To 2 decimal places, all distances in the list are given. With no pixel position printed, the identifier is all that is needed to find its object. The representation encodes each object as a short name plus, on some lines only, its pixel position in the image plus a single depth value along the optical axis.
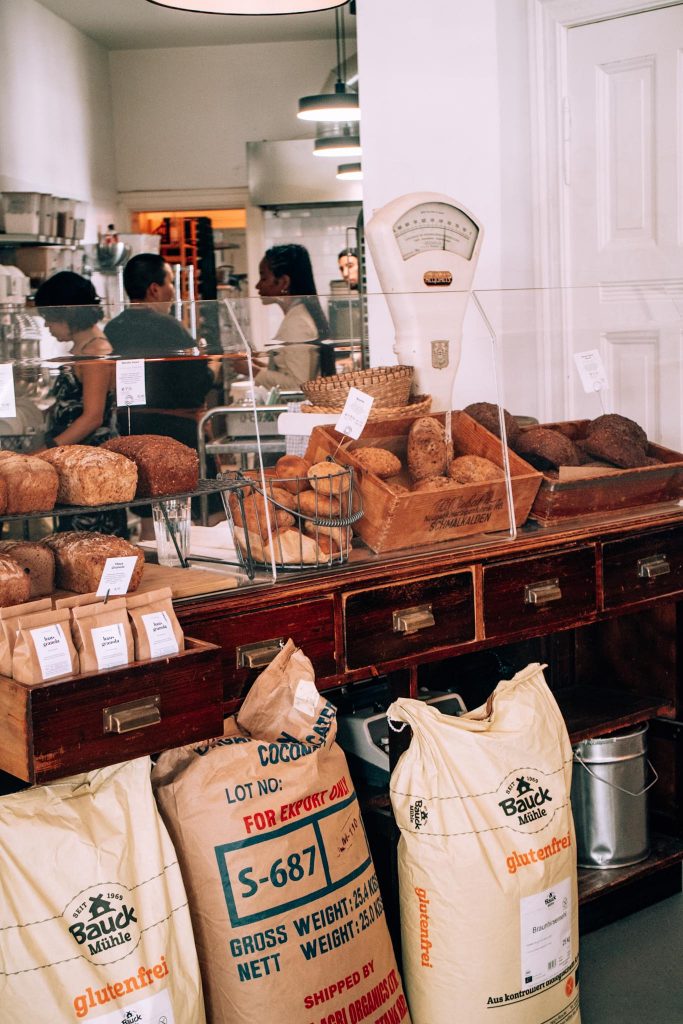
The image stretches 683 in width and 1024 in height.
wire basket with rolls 2.02
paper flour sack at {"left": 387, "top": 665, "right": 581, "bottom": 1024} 1.93
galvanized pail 2.56
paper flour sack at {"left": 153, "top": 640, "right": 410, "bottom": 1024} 1.74
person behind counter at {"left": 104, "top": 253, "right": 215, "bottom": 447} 2.10
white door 3.13
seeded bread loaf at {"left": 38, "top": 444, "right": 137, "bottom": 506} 1.82
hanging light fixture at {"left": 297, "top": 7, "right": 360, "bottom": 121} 6.51
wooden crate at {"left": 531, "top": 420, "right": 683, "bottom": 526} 2.35
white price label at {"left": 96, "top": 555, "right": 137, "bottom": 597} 1.73
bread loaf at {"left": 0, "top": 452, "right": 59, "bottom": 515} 1.77
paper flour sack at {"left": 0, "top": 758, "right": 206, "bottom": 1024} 1.57
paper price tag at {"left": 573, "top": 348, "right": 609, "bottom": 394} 2.62
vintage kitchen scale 2.37
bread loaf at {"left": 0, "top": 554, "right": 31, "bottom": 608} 1.71
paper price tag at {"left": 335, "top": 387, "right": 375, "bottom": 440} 2.20
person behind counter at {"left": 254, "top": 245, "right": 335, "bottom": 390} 2.37
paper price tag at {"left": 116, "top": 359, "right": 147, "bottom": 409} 2.06
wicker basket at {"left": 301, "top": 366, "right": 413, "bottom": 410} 2.29
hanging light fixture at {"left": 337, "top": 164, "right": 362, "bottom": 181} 7.82
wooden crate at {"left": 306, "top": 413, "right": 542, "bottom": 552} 2.11
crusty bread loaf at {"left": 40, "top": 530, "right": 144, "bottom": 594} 1.81
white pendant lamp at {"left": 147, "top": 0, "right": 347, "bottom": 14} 2.17
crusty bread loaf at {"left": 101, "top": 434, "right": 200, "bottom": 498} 1.91
